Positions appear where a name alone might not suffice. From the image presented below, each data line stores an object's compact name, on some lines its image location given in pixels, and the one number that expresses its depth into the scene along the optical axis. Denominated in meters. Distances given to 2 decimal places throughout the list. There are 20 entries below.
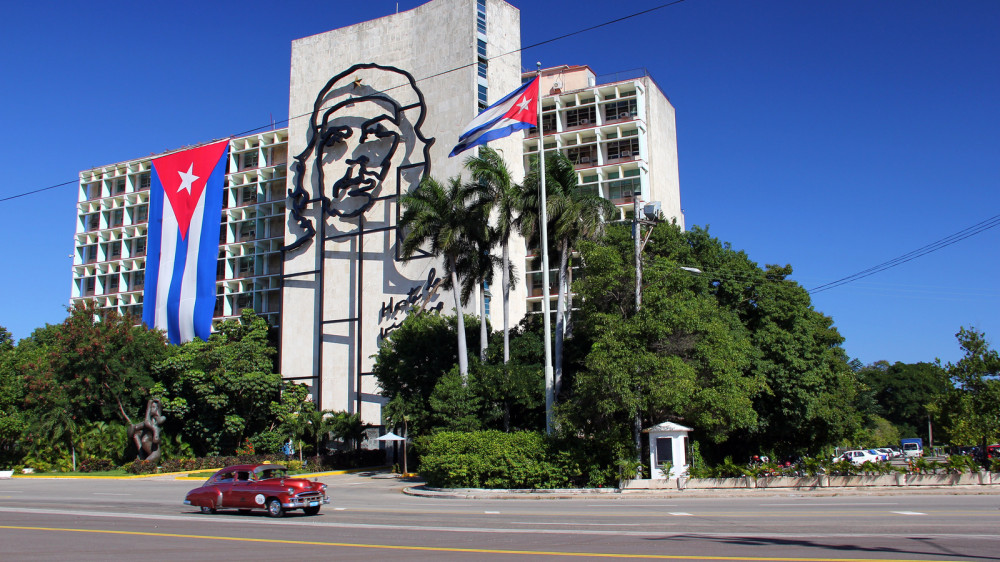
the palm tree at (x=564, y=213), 35.69
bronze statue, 51.34
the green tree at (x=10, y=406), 54.47
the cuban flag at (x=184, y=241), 66.62
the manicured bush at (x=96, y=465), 51.91
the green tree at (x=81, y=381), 52.06
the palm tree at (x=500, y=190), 38.06
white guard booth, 29.14
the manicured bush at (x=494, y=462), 30.16
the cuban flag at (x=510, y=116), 30.66
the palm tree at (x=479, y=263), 40.41
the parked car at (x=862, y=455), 59.91
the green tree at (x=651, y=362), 28.88
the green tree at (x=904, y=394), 100.81
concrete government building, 58.41
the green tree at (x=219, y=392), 51.91
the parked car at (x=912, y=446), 73.07
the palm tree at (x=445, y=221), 39.88
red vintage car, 21.36
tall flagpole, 31.69
